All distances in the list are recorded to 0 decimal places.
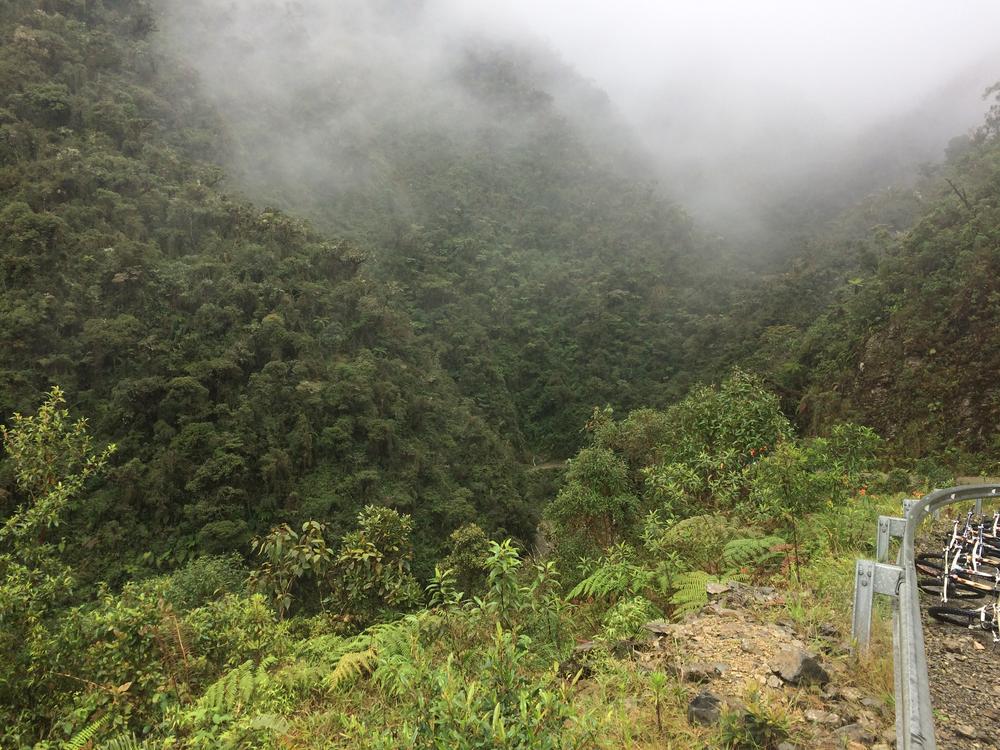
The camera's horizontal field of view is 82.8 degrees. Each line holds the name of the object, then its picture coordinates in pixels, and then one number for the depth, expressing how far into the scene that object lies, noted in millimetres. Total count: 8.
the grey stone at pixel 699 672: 3418
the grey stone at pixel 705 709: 2945
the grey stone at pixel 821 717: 2890
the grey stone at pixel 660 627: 4113
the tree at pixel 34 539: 4699
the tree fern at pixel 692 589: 4566
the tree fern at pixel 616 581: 5297
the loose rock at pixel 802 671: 3221
